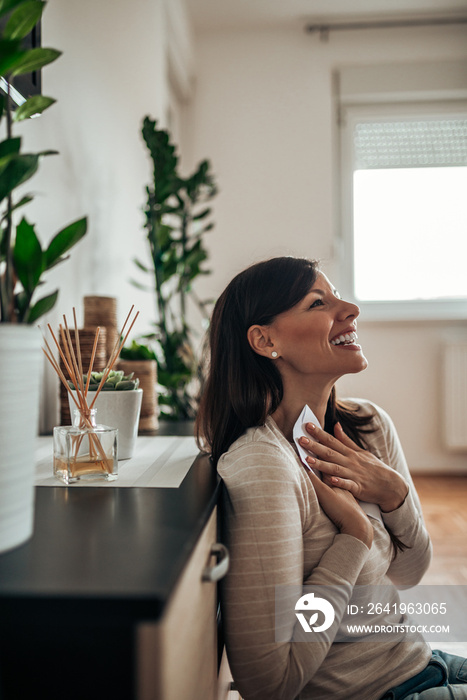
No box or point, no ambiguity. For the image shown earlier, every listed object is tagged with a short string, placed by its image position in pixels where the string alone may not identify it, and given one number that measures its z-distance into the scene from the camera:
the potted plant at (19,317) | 0.51
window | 3.83
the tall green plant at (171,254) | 2.17
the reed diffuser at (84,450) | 0.82
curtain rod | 3.68
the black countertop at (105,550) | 0.43
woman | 0.74
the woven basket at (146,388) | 1.49
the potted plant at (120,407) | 1.05
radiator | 3.69
